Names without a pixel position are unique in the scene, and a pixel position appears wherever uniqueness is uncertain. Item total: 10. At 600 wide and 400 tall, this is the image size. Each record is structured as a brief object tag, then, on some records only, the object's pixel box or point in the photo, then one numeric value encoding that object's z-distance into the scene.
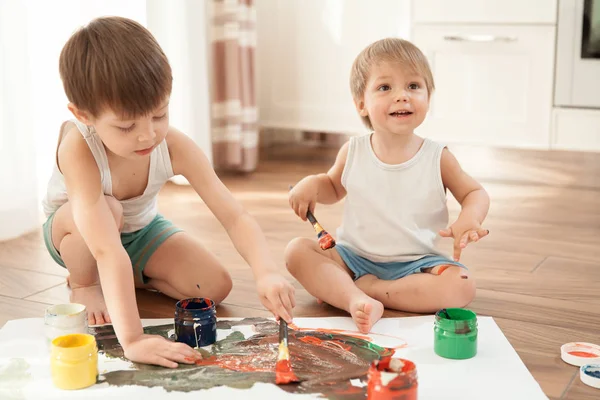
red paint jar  0.87
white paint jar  1.13
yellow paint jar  0.98
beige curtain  2.40
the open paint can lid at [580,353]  1.08
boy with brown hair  1.04
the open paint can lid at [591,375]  1.01
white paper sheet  0.97
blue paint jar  1.12
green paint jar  1.07
